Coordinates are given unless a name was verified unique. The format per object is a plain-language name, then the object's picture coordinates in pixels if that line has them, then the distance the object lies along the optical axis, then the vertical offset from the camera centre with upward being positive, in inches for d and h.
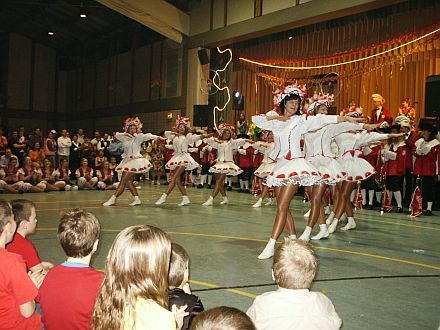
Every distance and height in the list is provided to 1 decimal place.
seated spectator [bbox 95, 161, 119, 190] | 551.5 -15.4
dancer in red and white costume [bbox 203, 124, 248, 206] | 424.8 +14.2
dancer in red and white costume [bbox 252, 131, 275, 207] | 411.8 +6.9
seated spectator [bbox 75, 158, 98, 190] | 539.8 -15.7
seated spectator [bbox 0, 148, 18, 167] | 495.5 +2.8
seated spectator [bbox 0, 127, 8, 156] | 555.3 +20.9
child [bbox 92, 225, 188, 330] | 64.2 -16.1
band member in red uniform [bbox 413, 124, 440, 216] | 395.2 +12.2
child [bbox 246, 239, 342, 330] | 79.6 -22.4
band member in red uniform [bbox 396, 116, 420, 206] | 407.5 +20.7
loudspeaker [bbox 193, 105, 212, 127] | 687.7 +73.6
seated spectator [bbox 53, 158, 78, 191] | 532.7 -13.2
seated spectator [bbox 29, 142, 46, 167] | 564.4 +8.5
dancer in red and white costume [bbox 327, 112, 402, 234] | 282.0 +3.2
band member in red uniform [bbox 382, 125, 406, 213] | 412.8 +5.6
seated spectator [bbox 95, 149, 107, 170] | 567.4 +4.3
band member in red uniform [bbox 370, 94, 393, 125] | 469.1 +59.4
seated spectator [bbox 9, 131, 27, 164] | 601.6 +18.8
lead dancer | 206.4 +10.3
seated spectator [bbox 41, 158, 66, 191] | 512.3 -18.5
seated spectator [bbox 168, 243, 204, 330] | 79.6 -21.4
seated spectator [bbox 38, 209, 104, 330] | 82.8 -21.5
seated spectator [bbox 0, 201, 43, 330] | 84.1 -23.3
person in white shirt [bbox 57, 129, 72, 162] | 639.8 +23.5
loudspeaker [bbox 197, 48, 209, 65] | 713.6 +165.7
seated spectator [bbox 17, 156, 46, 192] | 488.4 -15.3
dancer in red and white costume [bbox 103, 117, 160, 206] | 382.0 +6.2
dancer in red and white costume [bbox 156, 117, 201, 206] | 398.0 +11.2
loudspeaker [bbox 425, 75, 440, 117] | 440.1 +71.0
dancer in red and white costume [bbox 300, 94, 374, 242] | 240.2 +7.8
